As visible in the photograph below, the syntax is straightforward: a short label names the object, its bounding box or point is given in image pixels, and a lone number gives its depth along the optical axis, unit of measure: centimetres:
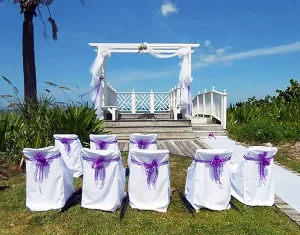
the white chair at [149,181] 401
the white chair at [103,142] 566
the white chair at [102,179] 400
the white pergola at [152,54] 1145
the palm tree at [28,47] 1034
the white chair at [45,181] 418
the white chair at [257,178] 434
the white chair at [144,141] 569
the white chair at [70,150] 572
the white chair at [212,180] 409
